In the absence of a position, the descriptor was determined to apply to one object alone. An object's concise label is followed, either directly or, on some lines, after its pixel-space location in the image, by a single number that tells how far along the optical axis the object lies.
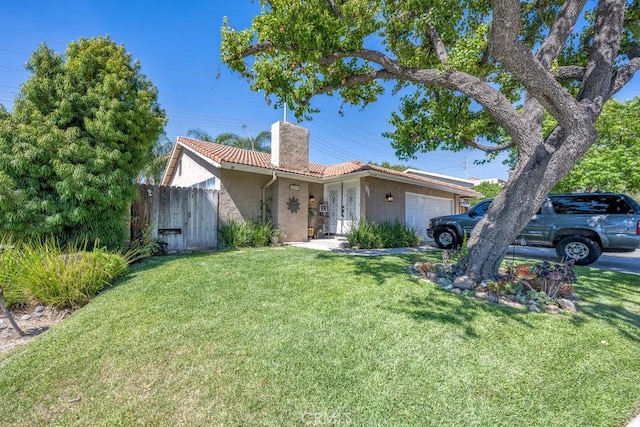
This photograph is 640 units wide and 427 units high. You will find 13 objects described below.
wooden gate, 8.27
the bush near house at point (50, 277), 4.22
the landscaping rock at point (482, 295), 4.30
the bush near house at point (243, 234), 9.45
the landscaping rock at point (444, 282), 4.82
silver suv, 7.25
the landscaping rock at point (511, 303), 3.98
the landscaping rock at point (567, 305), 3.96
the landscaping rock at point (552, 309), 3.87
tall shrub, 6.03
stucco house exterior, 10.32
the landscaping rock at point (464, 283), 4.64
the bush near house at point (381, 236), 9.87
